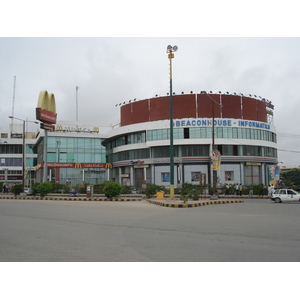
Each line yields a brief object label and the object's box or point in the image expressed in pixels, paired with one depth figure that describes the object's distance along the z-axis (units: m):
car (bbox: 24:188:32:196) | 42.03
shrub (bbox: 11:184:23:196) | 37.78
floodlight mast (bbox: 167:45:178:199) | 27.05
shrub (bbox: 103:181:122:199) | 30.52
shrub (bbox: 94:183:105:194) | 38.78
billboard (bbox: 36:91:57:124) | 42.06
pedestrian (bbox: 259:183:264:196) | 36.50
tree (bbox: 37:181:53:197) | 35.00
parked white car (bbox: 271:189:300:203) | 26.00
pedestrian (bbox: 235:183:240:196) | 36.41
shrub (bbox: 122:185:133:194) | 38.19
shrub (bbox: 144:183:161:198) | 32.28
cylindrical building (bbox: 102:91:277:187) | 50.59
